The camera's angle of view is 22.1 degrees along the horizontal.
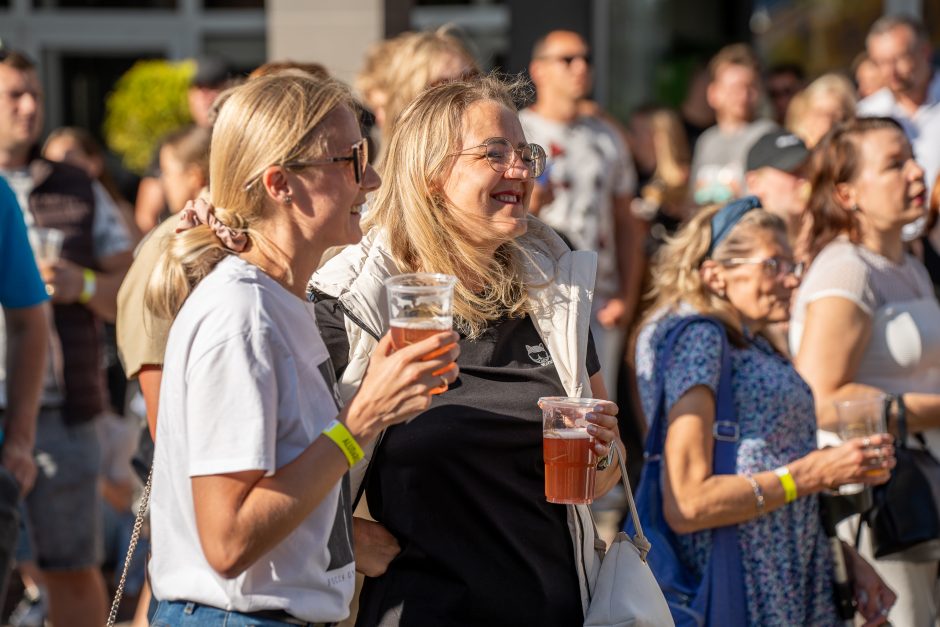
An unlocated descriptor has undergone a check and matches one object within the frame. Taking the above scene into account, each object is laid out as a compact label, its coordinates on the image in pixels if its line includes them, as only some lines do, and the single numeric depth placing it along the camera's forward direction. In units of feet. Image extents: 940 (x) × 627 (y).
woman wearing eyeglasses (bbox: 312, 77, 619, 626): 17.41
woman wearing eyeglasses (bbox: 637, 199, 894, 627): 21.62
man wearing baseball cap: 32.51
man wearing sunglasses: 42.34
